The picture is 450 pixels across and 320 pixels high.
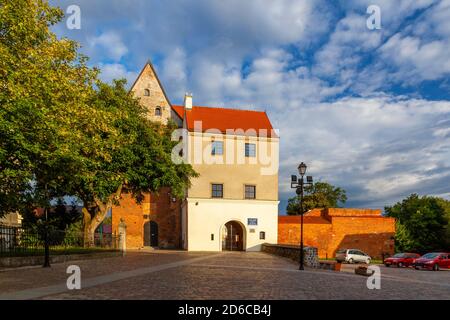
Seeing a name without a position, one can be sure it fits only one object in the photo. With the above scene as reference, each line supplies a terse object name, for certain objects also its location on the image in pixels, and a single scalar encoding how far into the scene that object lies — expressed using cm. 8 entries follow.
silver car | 3494
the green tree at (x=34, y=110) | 1360
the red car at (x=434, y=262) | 2738
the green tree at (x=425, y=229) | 4353
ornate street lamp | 1945
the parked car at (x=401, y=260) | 3106
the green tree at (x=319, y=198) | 6556
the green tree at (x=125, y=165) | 2500
